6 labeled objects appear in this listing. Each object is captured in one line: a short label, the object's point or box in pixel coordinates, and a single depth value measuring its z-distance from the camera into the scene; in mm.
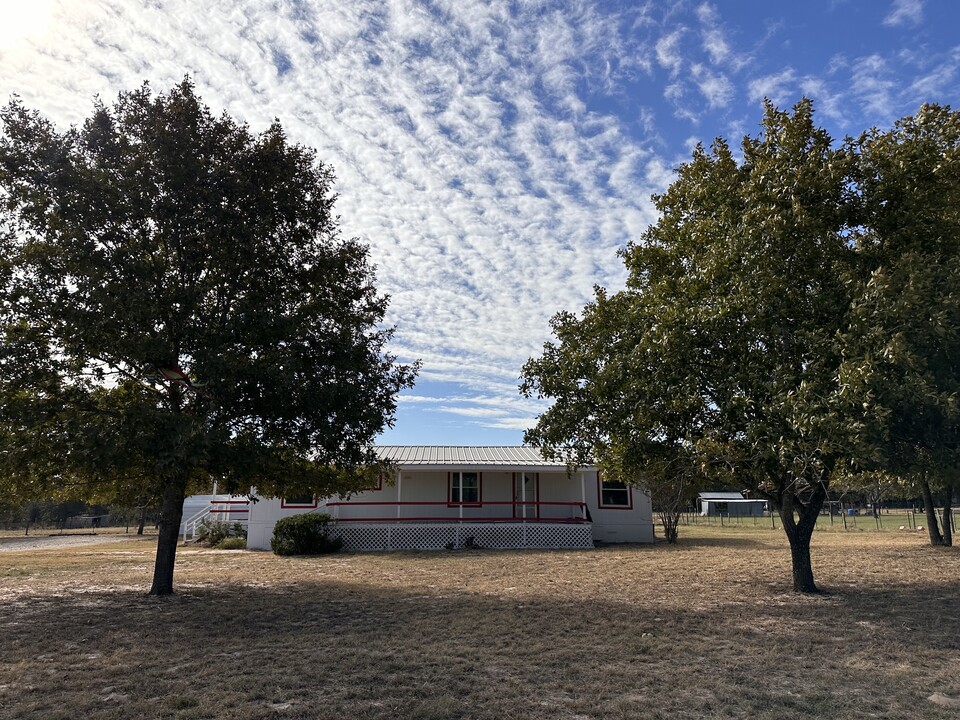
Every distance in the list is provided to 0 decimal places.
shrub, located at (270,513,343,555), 21859
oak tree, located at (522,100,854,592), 9656
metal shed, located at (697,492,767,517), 69250
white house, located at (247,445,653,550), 23562
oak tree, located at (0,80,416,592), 10500
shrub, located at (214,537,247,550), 26188
